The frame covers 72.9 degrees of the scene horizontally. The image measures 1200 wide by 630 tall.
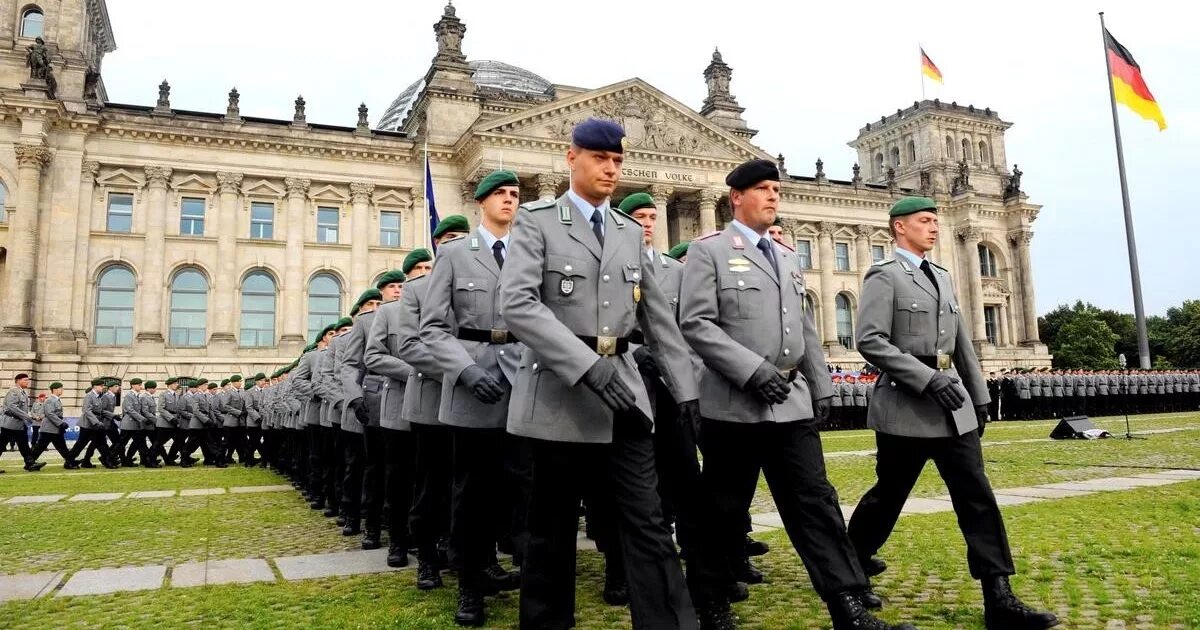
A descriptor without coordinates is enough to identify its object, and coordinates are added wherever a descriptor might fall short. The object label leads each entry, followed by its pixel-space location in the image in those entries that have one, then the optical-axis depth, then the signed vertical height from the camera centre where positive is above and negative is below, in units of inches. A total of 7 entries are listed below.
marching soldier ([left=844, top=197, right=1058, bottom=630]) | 179.6 +2.0
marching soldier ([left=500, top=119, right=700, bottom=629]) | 135.6 +4.5
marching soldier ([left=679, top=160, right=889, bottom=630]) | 161.0 +1.1
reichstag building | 1397.6 +426.4
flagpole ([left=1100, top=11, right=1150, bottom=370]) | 1263.5 +233.5
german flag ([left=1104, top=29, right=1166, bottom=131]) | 1205.7 +463.5
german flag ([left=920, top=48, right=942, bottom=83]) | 1872.5 +755.7
